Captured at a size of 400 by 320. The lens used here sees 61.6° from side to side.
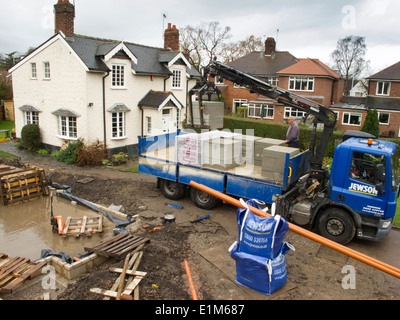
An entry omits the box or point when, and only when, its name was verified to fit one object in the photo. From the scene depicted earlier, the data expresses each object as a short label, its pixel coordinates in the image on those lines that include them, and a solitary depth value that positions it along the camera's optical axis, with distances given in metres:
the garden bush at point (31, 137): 21.23
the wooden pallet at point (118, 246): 8.04
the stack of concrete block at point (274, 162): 10.23
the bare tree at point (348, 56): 55.48
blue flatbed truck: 8.97
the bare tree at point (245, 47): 54.12
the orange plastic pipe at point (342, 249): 6.00
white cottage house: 19.31
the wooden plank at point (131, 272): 7.13
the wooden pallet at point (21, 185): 12.73
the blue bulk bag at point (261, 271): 6.66
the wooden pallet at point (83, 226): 10.15
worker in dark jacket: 12.17
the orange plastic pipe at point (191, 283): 6.67
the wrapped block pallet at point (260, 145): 11.59
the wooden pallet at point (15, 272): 7.01
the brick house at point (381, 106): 31.76
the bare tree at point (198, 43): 52.38
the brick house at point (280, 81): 34.67
